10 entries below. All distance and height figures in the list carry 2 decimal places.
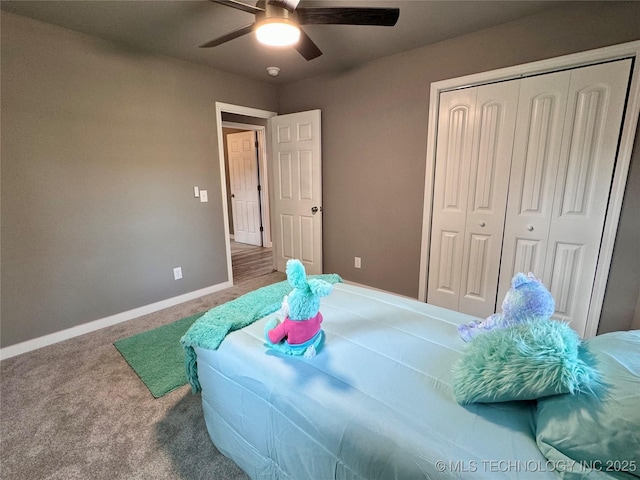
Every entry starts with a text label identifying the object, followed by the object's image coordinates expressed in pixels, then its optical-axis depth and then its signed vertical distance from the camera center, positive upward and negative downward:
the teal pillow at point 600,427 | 0.62 -0.55
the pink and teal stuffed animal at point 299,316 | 1.14 -0.51
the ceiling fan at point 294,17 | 1.51 +0.90
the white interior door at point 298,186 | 3.49 +0.00
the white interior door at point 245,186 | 5.40 +0.01
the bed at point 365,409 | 0.76 -0.67
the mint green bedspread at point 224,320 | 1.35 -0.65
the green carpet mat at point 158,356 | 1.93 -1.26
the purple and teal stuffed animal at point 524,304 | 1.07 -0.44
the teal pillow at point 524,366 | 0.75 -0.49
